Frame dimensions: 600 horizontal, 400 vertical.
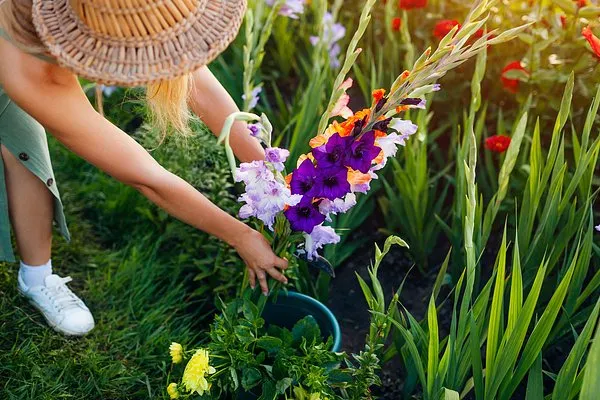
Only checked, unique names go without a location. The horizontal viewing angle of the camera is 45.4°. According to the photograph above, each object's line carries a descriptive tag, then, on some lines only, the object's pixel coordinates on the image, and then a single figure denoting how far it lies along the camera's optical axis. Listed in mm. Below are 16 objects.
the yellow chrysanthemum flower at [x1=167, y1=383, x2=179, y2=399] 1576
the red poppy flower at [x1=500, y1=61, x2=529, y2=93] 2209
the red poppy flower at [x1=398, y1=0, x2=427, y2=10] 2463
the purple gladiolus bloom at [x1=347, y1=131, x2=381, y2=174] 1494
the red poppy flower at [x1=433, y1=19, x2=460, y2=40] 2258
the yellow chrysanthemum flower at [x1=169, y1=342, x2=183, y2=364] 1614
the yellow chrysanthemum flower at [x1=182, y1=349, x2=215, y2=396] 1485
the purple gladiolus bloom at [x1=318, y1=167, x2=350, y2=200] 1529
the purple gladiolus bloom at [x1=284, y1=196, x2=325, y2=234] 1586
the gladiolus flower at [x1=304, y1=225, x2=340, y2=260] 1647
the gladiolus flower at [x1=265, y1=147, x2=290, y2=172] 1501
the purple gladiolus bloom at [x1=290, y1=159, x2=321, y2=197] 1546
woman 1289
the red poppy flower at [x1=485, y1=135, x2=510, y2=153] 2062
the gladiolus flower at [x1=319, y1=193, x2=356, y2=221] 1594
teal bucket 1876
